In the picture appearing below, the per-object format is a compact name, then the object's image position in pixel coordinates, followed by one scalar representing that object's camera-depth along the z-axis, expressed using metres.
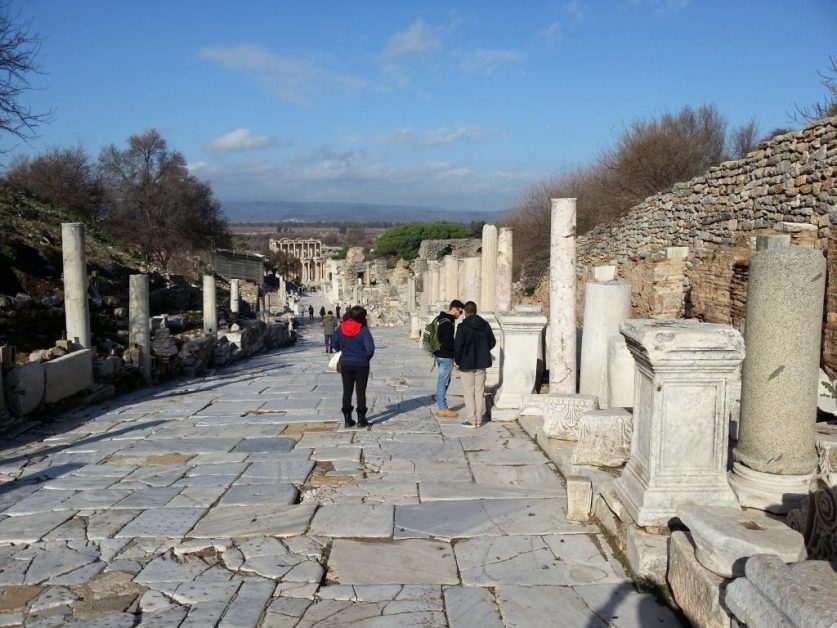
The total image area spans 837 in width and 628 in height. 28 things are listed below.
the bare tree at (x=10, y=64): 14.69
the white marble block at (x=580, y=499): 4.93
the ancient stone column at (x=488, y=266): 15.26
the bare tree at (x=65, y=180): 39.94
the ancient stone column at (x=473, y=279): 18.11
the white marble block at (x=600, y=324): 7.45
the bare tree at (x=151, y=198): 42.47
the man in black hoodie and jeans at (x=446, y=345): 8.76
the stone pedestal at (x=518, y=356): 8.50
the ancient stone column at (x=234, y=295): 31.17
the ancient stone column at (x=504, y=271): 13.16
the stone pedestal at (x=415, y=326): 24.38
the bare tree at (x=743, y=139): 24.39
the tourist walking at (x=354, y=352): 7.96
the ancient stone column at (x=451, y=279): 20.80
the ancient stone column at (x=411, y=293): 33.88
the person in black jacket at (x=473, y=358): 7.78
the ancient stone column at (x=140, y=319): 13.00
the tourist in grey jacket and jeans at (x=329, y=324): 20.72
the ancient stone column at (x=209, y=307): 20.61
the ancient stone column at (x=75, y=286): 11.12
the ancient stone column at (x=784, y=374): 4.00
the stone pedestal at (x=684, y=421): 4.06
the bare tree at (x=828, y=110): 12.97
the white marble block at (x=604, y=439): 5.24
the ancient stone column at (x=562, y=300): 8.08
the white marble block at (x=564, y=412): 6.46
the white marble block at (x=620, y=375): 6.39
